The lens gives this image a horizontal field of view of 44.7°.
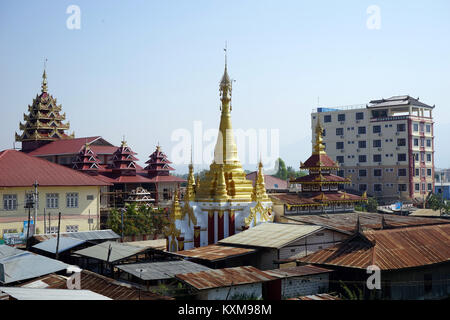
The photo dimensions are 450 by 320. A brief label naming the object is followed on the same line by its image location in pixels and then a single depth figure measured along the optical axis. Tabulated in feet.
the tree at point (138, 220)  157.17
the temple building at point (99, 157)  213.25
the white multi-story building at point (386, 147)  250.16
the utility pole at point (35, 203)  130.61
